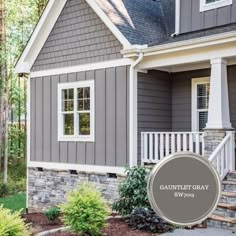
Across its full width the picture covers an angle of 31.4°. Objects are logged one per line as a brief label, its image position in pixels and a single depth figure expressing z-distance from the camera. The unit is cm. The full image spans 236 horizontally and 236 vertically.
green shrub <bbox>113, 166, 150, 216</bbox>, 832
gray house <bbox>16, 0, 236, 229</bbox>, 866
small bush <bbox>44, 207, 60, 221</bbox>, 910
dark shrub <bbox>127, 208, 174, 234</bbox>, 724
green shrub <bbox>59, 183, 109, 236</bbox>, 661
